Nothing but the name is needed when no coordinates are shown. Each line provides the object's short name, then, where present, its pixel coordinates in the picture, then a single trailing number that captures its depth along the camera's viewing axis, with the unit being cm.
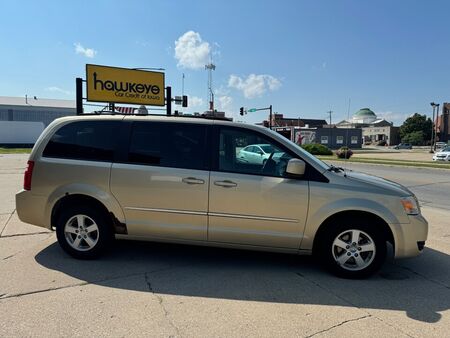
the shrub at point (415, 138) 10381
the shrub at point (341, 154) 3451
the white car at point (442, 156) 3091
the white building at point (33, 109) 8238
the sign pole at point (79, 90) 1590
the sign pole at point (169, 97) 1800
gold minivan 411
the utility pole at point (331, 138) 7412
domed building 11844
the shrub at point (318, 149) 4450
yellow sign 1903
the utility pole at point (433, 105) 5908
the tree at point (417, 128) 10521
